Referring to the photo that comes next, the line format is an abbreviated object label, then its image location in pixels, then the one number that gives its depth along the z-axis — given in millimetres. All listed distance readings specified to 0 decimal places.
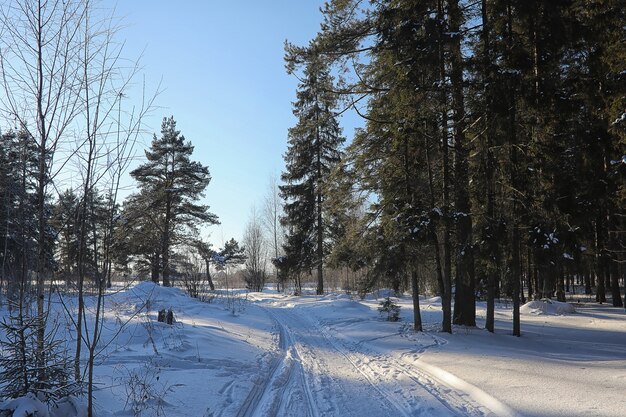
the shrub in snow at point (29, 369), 4086
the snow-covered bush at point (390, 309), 15875
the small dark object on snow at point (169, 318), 12475
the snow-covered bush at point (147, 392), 5473
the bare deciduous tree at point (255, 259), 43062
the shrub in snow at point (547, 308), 20281
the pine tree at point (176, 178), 32625
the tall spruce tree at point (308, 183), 31703
